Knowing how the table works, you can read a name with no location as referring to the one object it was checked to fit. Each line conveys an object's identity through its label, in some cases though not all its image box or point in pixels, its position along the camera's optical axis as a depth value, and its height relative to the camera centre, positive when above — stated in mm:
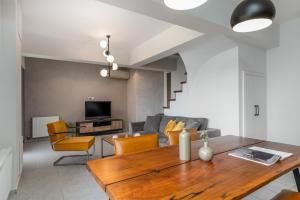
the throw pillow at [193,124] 3616 -529
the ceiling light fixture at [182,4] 1229 +677
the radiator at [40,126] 5215 -765
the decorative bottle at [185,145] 1393 -370
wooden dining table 913 -485
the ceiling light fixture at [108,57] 3696 +913
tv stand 5742 -929
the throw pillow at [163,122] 4623 -614
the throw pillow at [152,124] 4672 -666
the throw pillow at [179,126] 3625 -558
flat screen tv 6094 -327
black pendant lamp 1249 +634
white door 3359 -143
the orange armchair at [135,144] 1647 -437
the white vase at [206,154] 1367 -427
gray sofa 3838 -653
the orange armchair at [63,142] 3273 -791
